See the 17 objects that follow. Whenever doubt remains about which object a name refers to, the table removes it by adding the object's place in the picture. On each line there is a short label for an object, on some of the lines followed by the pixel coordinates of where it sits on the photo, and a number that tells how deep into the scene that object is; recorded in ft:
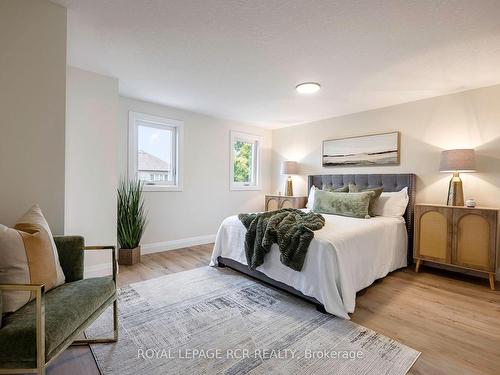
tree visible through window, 16.72
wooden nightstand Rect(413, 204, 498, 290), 8.93
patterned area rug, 5.06
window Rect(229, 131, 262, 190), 16.35
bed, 6.99
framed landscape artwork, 12.45
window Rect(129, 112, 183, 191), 12.17
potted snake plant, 10.98
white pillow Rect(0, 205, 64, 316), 4.15
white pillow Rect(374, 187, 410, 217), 11.25
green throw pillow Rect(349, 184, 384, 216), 11.26
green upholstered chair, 3.56
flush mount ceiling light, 9.86
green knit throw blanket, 7.51
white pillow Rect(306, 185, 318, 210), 13.93
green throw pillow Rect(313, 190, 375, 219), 10.93
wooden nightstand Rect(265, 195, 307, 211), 15.12
